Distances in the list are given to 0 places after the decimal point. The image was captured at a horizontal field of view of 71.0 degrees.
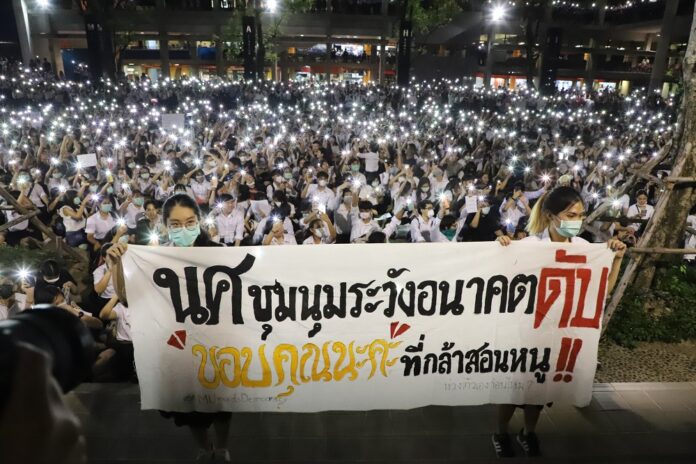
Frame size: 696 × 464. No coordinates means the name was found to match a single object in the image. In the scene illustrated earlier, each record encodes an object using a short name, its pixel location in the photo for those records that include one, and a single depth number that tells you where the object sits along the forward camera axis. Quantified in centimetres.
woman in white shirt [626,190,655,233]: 812
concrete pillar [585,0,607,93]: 4722
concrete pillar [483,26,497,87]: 4284
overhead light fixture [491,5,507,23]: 2761
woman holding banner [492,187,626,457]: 365
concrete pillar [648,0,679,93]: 3738
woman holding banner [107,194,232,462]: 358
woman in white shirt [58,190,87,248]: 786
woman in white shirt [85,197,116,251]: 764
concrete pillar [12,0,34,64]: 3809
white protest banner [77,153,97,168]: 907
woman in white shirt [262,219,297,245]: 651
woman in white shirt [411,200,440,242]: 762
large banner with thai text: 345
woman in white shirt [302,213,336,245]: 713
